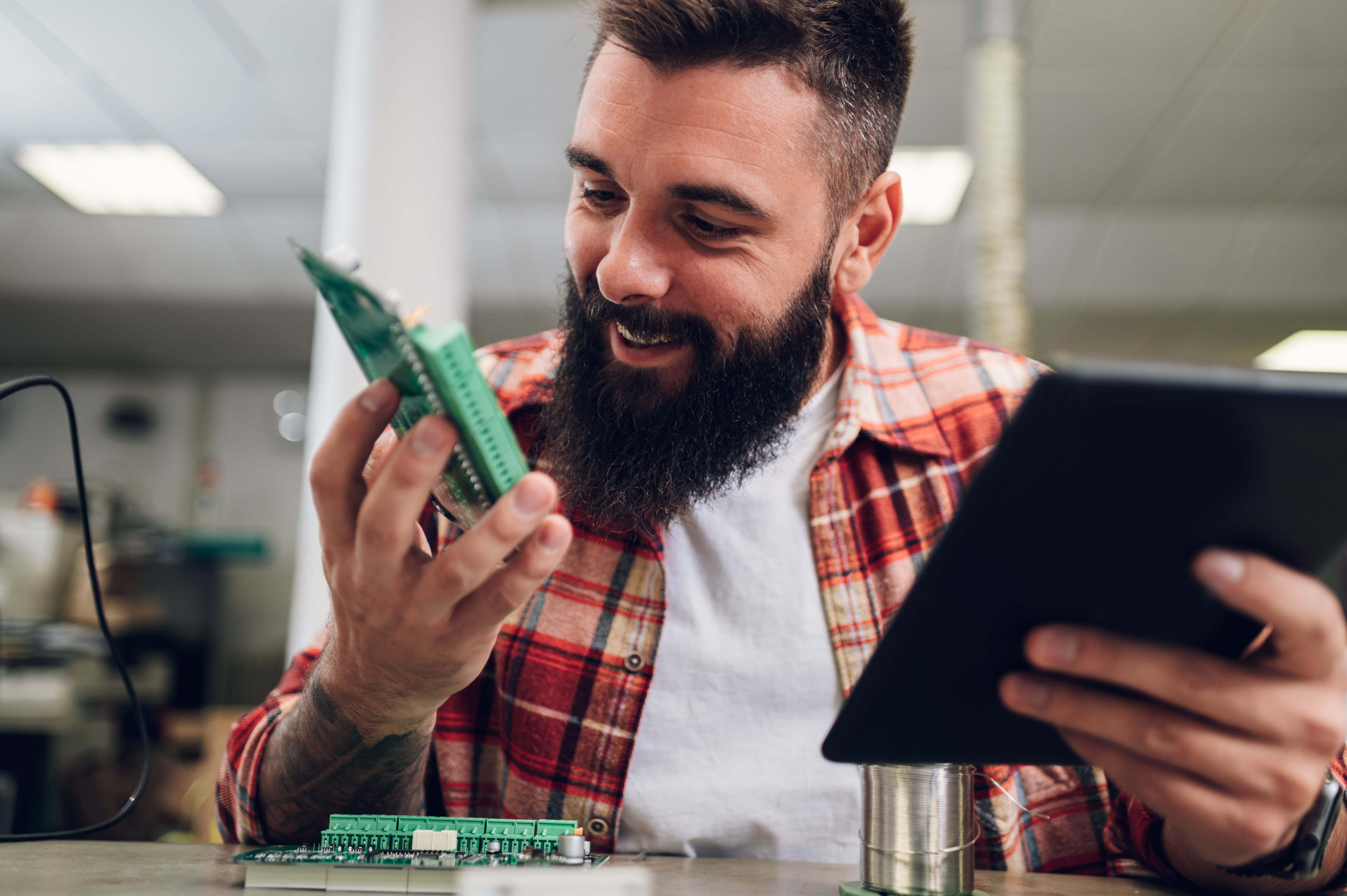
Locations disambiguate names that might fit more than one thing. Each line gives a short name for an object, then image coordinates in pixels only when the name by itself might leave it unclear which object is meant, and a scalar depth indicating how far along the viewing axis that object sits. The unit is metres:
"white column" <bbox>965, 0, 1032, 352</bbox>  2.27
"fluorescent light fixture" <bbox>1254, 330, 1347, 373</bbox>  5.97
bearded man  0.91
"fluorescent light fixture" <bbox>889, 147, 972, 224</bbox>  3.94
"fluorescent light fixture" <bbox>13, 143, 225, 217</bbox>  4.20
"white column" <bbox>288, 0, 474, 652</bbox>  2.56
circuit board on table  0.60
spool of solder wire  0.60
